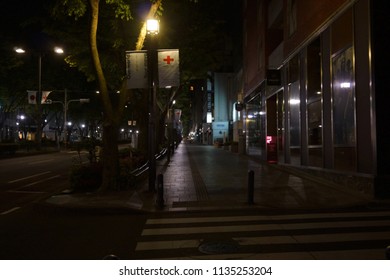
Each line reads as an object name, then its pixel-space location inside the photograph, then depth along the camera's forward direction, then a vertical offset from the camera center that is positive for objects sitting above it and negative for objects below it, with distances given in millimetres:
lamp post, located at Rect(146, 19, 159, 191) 13398 +1365
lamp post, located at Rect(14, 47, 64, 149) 38969 +3009
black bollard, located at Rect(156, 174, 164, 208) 11133 -1441
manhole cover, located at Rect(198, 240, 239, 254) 6584 -1817
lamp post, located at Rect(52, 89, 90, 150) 47969 +2171
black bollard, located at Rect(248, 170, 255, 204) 11289 -1356
